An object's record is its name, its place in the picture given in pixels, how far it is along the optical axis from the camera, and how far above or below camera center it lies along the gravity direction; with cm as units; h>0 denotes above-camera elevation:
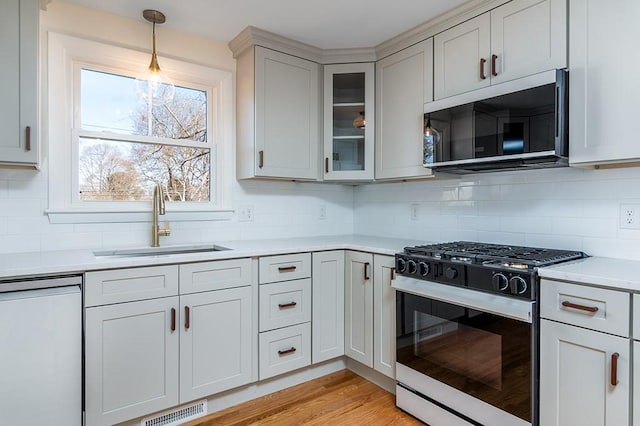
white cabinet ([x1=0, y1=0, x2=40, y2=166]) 178 +63
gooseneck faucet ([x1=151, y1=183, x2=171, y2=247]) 237 +0
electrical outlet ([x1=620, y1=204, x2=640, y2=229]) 179 -2
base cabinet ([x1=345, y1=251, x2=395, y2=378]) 232 -67
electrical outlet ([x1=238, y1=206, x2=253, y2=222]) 283 -3
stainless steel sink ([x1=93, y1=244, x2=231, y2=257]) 219 -26
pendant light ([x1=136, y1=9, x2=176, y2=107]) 235 +85
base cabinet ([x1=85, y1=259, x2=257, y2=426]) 180 -69
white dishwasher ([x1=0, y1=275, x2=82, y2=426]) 154 -62
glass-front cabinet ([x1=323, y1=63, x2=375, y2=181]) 282 +69
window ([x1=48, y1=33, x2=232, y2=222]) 220 +49
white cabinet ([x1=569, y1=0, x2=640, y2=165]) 158 +58
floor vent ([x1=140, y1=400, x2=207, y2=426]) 202 -116
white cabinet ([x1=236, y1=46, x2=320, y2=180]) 258 +69
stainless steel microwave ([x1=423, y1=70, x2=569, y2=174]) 174 +44
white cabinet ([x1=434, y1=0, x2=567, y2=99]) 180 +90
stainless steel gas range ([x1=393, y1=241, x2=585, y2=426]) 160 -60
